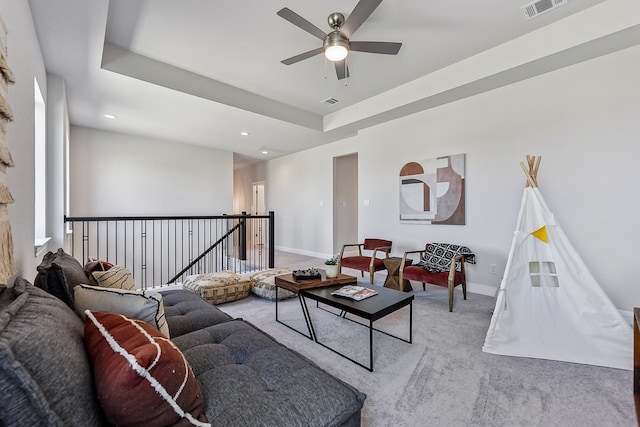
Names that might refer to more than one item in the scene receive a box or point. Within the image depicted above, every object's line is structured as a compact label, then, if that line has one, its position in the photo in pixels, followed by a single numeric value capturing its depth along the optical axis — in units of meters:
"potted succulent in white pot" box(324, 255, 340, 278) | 2.74
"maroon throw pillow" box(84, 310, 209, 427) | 0.77
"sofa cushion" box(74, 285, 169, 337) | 1.18
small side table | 3.80
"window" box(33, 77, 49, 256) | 2.79
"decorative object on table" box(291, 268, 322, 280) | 2.70
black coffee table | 1.97
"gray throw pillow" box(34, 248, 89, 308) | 1.39
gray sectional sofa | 0.59
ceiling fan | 2.16
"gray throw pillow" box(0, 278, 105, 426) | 0.56
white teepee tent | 2.12
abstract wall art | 3.93
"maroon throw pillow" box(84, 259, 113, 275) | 2.12
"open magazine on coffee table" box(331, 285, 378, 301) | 2.25
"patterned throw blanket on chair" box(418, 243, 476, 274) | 3.57
